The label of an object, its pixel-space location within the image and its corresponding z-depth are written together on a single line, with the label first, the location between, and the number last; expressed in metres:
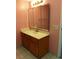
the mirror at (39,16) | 1.76
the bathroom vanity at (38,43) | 1.57
